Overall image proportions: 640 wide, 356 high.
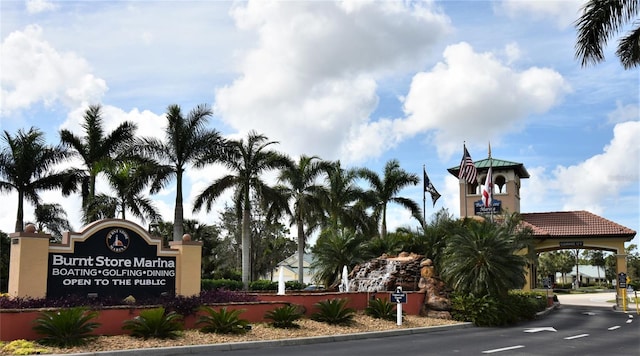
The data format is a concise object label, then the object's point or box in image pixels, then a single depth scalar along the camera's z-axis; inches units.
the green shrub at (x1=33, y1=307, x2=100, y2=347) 500.7
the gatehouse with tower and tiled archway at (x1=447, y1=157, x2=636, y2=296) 1756.9
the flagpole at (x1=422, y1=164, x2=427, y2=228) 1537.9
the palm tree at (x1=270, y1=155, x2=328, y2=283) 1437.0
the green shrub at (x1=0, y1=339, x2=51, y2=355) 465.7
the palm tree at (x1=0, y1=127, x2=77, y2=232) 1221.1
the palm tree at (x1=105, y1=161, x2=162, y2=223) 1142.3
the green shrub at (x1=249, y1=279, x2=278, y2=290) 1511.8
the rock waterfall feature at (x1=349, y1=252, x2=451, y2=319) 896.3
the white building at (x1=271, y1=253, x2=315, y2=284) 3132.4
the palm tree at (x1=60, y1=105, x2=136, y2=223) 1244.5
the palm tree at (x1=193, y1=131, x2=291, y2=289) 1239.5
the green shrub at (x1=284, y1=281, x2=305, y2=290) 1468.6
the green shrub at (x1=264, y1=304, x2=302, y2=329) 660.1
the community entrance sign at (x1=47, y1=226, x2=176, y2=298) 610.9
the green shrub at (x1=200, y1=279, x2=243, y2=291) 1402.6
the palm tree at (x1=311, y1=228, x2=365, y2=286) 1178.0
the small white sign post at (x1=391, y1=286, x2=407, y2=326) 768.3
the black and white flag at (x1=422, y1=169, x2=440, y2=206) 1533.0
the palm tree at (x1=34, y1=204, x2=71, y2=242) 1434.5
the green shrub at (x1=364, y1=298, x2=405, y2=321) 792.3
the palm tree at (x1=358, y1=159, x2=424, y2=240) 1643.7
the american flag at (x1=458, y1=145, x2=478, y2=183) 1428.4
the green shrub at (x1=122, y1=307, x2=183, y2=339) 552.4
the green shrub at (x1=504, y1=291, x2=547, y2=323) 925.2
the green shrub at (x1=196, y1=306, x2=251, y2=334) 602.5
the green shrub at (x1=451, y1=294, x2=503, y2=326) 868.0
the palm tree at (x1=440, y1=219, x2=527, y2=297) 893.8
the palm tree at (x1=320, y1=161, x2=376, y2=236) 1561.3
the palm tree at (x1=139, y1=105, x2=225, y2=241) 1149.7
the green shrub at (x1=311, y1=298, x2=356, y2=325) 718.5
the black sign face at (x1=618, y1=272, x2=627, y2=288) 1473.8
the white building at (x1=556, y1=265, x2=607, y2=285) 4795.8
